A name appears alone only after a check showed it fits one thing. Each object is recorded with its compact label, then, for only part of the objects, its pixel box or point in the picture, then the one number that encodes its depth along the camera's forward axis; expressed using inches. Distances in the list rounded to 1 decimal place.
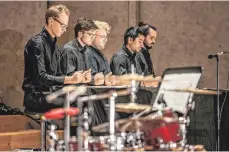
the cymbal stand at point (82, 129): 318.1
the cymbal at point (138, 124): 315.8
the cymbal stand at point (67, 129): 326.8
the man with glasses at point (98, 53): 541.1
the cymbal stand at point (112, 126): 330.2
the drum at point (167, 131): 331.2
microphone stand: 496.4
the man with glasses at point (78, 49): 499.8
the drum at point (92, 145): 332.3
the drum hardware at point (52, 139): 341.8
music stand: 368.3
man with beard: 635.3
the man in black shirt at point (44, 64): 445.6
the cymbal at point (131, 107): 338.0
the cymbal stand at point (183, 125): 360.9
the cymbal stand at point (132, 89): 342.8
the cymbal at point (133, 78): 335.7
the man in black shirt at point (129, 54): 564.7
